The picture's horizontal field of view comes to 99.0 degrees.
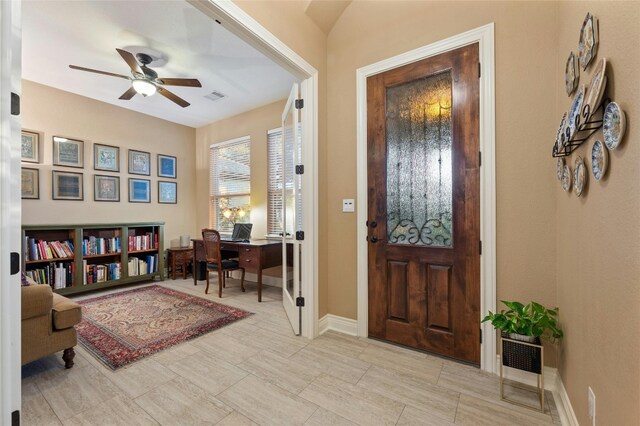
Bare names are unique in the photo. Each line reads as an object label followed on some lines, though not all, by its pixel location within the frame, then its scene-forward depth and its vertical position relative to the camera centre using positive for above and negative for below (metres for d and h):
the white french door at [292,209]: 2.64 +0.06
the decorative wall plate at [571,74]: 1.37 +0.72
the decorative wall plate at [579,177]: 1.27 +0.16
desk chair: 3.87 -0.61
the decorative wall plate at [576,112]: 1.21 +0.45
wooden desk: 3.64 -0.55
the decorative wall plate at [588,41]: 1.14 +0.75
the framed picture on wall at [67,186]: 3.90 +0.44
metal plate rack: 1.09 +0.36
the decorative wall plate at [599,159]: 1.04 +0.21
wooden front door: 2.03 +0.07
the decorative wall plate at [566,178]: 1.48 +0.18
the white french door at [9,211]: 0.96 +0.02
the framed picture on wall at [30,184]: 3.65 +0.44
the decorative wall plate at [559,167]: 1.61 +0.27
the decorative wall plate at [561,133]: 1.47 +0.43
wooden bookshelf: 3.60 -0.57
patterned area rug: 2.33 -1.13
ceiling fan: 2.90 +1.46
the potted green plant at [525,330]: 1.63 -0.72
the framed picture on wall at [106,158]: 4.29 +0.93
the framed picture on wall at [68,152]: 3.91 +0.94
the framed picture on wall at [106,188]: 4.28 +0.44
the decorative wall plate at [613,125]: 0.91 +0.30
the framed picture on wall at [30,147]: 3.65 +0.93
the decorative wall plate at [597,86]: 1.00 +0.48
